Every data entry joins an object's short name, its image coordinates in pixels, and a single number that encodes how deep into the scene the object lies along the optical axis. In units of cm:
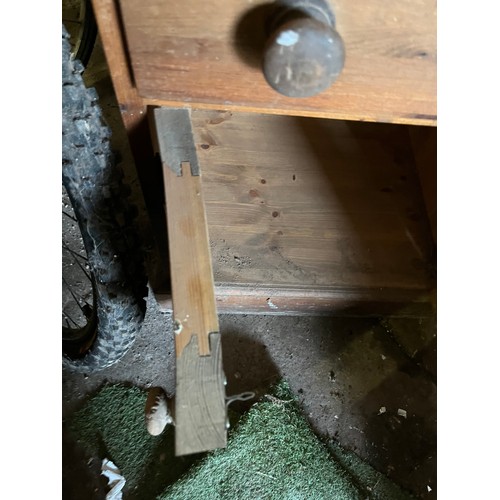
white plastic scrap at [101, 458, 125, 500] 106
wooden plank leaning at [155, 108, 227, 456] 47
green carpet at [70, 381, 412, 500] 104
